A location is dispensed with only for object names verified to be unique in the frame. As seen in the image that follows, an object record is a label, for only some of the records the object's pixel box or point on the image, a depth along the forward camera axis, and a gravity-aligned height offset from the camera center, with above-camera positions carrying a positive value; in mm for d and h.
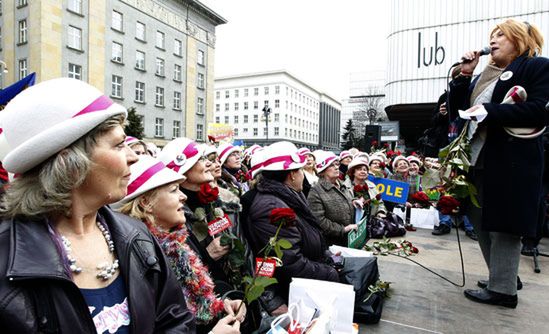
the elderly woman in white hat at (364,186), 5281 -436
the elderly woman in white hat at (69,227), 1022 -248
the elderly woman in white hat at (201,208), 2426 -392
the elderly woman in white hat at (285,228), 2791 -549
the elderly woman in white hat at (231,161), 6539 -68
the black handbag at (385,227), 5633 -1082
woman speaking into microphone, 3016 +135
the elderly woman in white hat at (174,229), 1935 -430
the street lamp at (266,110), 30922 +4188
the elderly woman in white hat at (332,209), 4148 -603
